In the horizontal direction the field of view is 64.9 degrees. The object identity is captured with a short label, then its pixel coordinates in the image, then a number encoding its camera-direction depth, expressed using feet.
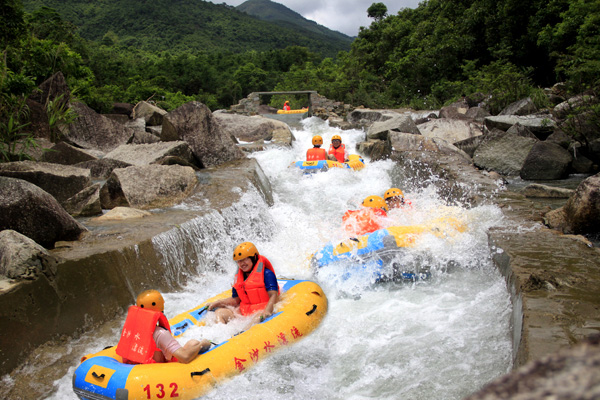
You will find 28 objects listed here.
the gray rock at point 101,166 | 31.12
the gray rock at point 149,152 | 30.90
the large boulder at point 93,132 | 38.19
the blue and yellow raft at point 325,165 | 37.63
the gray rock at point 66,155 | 31.71
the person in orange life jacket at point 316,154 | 39.70
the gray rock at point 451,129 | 42.47
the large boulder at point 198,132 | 35.73
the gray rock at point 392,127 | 44.27
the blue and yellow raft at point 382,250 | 19.44
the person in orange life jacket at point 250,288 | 16.20
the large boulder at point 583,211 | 18.69
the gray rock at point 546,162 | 32.13
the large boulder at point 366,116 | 56.27
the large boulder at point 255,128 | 53.06
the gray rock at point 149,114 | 51.93
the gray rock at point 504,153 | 34.55
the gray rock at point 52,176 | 23.16
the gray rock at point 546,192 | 26.53
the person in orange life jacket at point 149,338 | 12.71
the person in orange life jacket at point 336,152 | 40.11
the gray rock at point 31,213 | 17.24
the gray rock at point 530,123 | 36.83
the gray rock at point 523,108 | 41.81
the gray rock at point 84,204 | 23.25
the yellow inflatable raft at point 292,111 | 92.17
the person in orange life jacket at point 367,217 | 22.47
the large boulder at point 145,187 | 25.39
